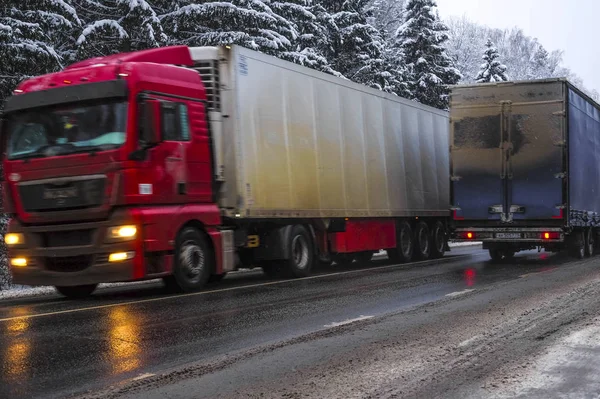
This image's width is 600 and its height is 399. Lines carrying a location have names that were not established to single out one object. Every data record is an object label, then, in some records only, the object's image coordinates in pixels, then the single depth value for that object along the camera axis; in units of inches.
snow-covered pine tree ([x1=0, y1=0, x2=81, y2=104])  660.7
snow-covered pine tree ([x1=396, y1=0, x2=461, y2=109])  1537.9
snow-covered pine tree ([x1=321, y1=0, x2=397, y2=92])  1332.4
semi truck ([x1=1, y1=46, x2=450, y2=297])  401.7
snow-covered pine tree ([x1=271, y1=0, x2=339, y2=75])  1025.2
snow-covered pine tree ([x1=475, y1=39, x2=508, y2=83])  1870.1
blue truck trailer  643.5
